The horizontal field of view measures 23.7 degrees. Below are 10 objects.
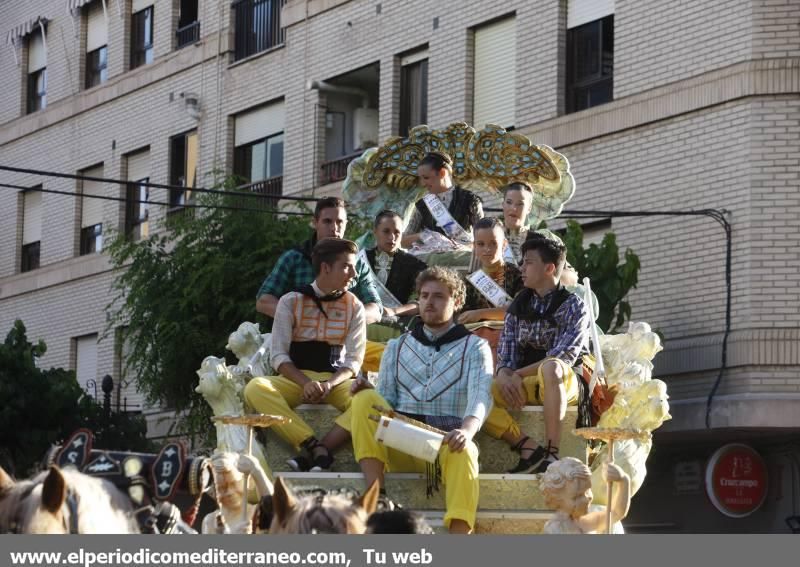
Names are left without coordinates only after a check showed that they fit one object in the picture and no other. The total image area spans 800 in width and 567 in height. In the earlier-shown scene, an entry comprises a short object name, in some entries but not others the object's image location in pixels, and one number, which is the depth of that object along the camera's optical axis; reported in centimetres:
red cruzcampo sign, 2316
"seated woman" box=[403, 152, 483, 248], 1355
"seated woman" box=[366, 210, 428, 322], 1302
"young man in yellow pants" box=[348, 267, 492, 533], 1058
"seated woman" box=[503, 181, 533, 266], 1295
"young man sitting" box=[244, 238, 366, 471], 1132
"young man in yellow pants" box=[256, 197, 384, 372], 1228
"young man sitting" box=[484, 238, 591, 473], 1112
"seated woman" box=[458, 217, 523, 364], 1235
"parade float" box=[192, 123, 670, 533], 1070
